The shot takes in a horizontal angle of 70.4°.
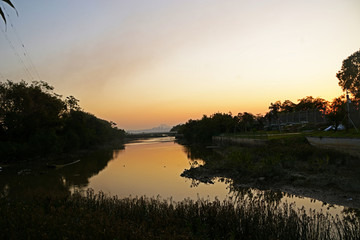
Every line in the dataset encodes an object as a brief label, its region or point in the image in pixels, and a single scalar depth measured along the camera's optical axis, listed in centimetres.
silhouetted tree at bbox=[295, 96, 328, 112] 8691
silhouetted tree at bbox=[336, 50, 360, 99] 4306
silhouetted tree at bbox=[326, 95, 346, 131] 3000
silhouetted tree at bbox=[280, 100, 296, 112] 9438
